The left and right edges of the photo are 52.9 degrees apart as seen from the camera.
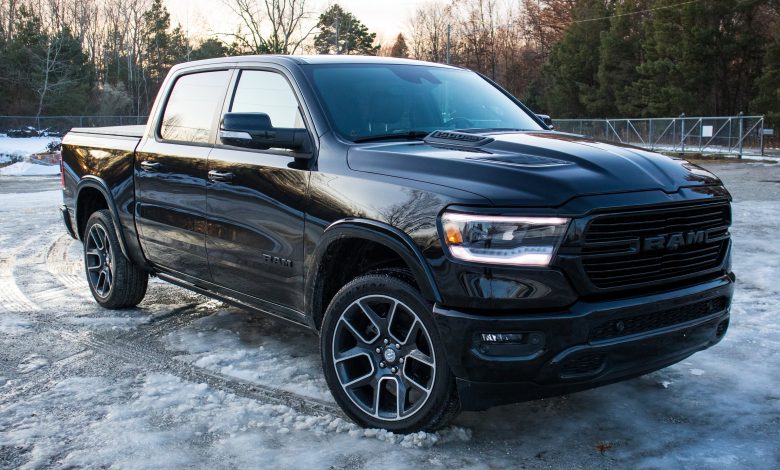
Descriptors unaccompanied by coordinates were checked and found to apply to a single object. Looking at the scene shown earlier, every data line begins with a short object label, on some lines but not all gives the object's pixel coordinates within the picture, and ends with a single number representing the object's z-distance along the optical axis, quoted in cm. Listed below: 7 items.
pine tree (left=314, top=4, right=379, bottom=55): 6550
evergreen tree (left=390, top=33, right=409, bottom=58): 7539
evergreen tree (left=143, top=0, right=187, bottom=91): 8069
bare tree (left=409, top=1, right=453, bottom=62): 7081
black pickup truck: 320
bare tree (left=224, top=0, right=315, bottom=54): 6228
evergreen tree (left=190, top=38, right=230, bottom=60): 7415
